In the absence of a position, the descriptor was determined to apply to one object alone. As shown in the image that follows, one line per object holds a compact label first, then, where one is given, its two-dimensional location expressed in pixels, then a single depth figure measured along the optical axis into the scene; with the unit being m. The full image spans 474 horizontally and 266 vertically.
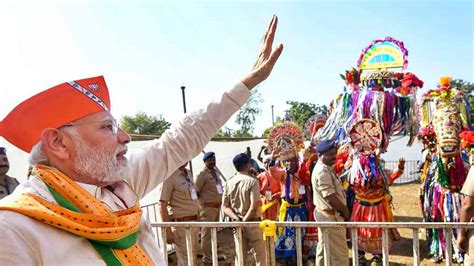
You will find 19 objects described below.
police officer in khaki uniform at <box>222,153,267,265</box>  4.95
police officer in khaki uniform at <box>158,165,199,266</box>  5.07
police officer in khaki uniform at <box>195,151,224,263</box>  6.15
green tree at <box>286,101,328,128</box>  43.12
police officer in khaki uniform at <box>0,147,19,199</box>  4.40
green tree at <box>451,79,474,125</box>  48.24
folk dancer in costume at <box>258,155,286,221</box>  6.16
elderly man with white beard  1.07
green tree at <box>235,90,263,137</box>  49.12
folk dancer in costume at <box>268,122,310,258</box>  5.83
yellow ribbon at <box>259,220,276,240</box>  3.37
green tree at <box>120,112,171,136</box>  47.41
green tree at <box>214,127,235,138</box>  41.87
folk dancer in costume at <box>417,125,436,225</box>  6.02
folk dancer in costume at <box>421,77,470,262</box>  5.29
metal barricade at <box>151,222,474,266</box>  3.00
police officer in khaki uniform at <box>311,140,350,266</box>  4.41
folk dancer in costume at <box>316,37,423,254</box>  5.80
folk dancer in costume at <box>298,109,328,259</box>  6.03
